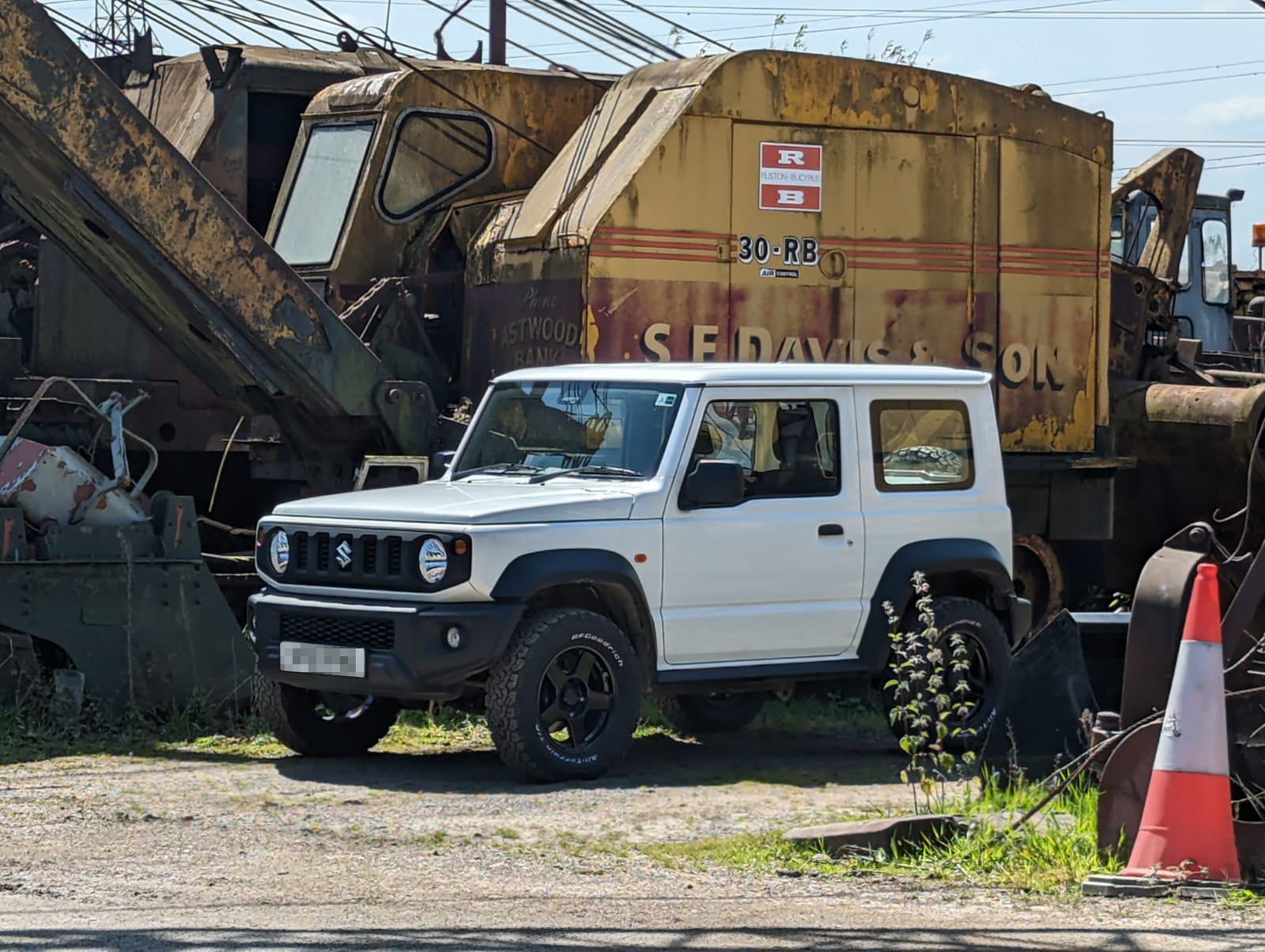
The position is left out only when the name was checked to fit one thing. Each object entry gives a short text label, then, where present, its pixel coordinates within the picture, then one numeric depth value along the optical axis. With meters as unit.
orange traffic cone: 12.36
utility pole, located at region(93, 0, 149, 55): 29.20
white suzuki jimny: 16.87
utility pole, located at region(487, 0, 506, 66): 59.78
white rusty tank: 19.98
